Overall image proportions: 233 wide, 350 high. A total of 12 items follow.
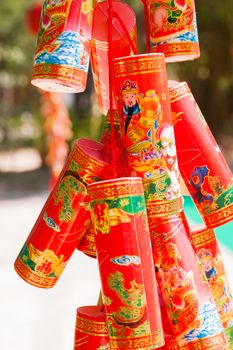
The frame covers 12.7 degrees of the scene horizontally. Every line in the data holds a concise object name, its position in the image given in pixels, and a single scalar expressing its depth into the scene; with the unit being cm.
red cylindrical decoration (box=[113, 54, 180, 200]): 106
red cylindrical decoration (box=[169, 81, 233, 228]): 113
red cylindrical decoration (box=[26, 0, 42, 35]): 584
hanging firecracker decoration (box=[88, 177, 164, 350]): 103
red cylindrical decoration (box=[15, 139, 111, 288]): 112
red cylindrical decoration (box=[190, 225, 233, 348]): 116
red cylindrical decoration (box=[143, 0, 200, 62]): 112
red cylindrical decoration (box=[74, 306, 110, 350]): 116
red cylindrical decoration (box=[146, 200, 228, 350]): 107
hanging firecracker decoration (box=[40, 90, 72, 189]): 606
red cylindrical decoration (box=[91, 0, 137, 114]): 114
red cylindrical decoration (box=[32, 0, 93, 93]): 106
